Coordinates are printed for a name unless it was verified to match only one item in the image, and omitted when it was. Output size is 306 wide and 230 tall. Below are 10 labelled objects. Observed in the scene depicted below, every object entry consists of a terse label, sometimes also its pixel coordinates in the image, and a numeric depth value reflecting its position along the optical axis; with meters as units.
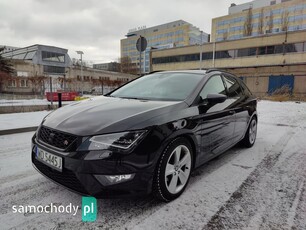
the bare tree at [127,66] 72.38
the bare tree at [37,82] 19.86
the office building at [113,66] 76.22
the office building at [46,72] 19.34
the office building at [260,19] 51.27
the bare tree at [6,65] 28.33
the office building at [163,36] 84.56
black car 1.90
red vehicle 16.69
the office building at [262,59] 29.25
